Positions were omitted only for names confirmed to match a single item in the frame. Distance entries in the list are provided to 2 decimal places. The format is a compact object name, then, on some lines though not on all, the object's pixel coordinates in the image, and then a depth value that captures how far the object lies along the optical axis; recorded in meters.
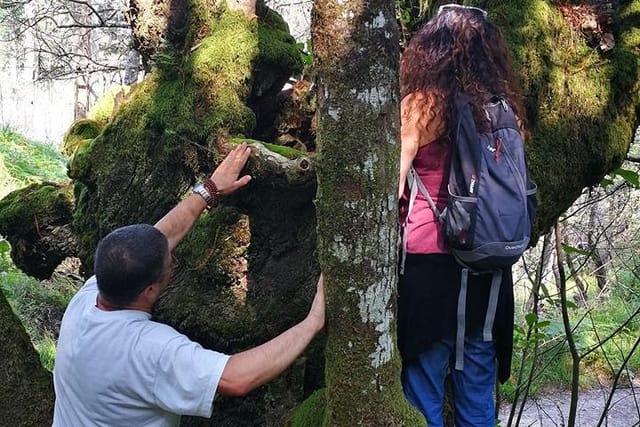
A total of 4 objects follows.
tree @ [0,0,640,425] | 3.17
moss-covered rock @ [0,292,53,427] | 2.93
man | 2.08
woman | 2.39
